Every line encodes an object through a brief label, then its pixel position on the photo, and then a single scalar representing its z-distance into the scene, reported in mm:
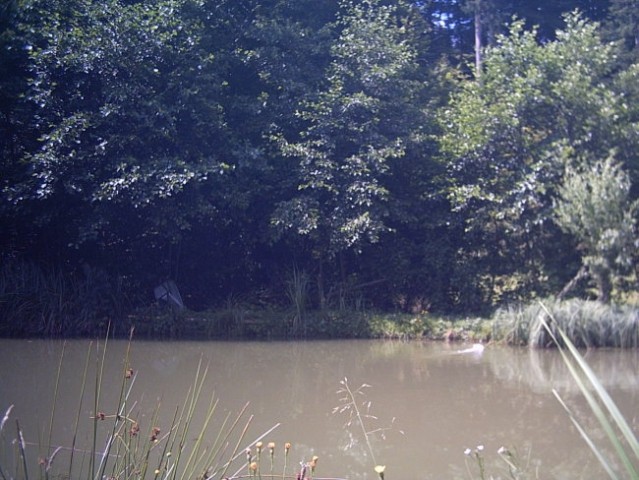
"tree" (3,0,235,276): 12102
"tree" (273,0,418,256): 13281
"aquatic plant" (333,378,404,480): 6410
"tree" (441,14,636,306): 13219
